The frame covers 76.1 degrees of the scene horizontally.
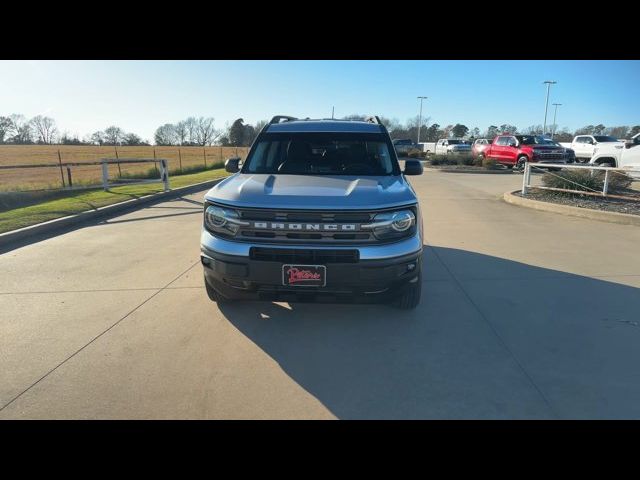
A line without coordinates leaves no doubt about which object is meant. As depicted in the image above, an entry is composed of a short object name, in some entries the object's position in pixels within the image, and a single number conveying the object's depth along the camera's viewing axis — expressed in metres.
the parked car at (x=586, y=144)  23.59
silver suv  3.35
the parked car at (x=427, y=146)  56.20
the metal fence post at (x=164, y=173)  13.21
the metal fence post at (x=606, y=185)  9.88
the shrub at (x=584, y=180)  10.87
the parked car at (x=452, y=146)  35.84
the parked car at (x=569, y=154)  21.97
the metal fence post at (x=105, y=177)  13.09
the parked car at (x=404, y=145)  42.03
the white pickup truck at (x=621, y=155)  13.56
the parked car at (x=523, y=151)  20.86
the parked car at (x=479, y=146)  27.17
